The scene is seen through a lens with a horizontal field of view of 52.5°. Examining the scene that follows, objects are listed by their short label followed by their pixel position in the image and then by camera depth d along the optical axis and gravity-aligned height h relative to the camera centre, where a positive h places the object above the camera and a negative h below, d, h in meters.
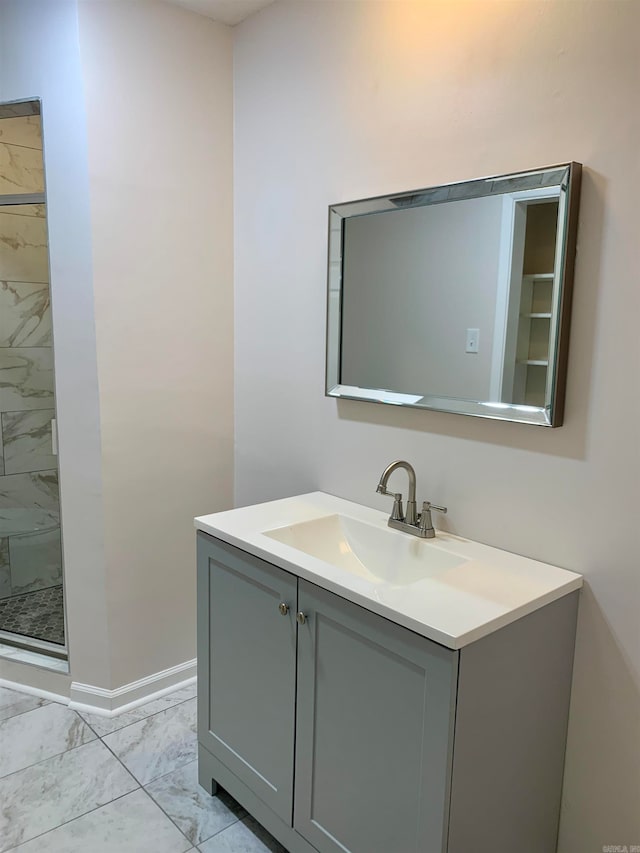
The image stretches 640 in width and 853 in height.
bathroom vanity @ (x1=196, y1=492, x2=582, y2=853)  1.34 -0.83
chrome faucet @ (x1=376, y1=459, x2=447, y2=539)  1.82 -0.54
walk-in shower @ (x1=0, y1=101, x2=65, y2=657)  2.64 -0.47
